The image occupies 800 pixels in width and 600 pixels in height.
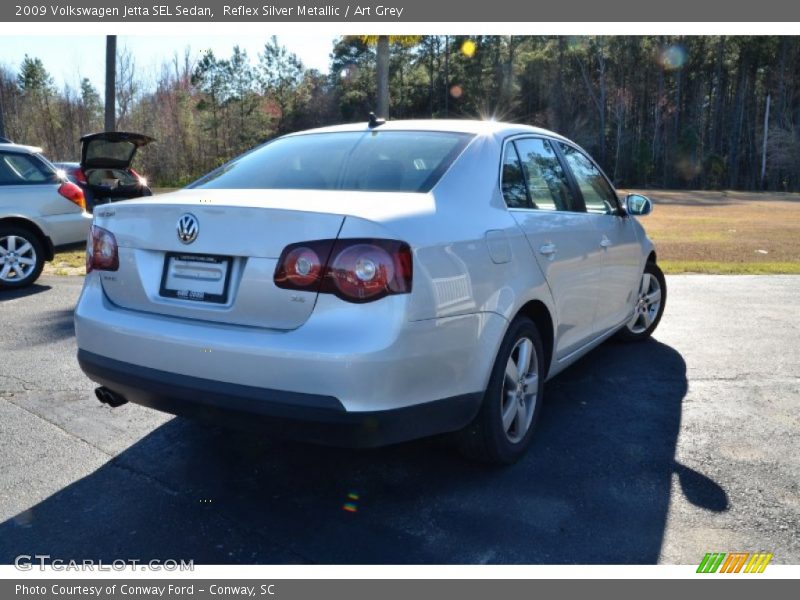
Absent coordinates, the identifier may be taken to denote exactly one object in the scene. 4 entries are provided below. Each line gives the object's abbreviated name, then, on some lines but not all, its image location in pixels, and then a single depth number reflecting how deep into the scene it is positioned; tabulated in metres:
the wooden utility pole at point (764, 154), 56.16
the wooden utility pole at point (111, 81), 18.02
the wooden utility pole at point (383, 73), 17.39
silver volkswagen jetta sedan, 2.58
